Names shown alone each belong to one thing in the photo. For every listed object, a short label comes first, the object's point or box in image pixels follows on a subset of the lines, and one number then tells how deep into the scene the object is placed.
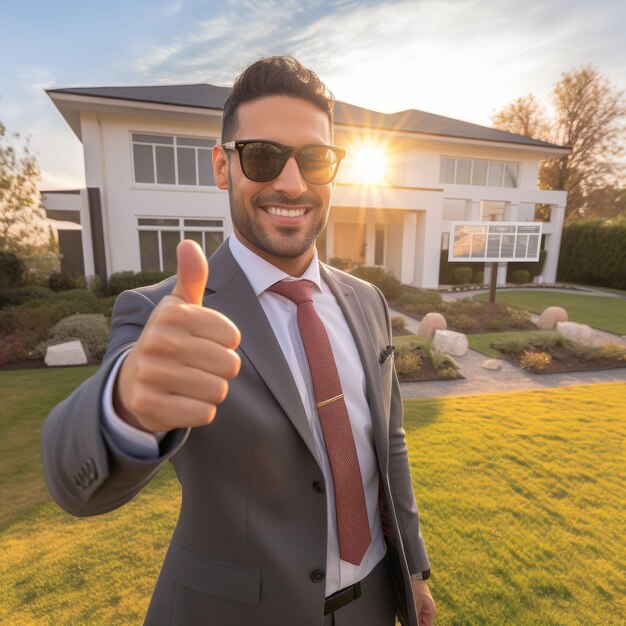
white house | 15.99
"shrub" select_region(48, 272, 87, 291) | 16.30
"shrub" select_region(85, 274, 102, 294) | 15.61
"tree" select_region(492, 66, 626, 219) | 34.03
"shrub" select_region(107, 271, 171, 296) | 15.50
